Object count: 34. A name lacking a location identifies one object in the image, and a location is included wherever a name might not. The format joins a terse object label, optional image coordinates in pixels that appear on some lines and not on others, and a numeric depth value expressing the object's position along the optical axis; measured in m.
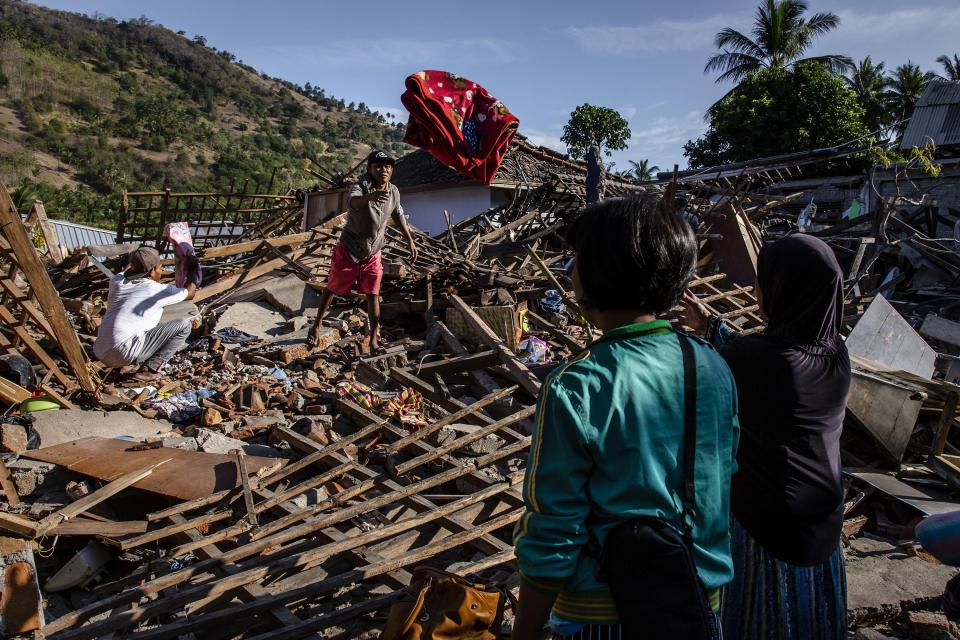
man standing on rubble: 6.00
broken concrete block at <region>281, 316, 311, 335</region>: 7.18
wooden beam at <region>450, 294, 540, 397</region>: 5.23
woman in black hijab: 1.75
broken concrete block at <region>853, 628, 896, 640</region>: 2.67
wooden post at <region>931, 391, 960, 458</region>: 4.18
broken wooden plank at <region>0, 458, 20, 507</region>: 3.61
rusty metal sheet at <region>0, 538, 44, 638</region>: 2.52
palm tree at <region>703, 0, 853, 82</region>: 26.66
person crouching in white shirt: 5.27
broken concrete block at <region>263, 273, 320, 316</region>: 7.71
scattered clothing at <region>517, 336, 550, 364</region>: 6.09
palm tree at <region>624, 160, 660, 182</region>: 41.75
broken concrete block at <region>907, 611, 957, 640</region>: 2.79
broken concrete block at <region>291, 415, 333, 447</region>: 4.48
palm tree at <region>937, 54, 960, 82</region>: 32.34
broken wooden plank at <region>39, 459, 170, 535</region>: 3.28
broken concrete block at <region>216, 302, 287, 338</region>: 7.19
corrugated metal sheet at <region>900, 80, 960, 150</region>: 19.41
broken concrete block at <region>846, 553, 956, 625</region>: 3.07
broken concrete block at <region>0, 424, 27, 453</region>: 3.97
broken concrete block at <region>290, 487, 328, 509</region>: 3.79
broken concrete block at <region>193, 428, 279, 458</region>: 4.45
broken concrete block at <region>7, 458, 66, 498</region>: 3.76
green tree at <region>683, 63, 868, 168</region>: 20.77
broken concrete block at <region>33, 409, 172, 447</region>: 4.37
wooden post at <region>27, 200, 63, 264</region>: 10.21
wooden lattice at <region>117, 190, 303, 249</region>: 13.05
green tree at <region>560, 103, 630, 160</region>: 32.22
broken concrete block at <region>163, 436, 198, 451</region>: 4.40
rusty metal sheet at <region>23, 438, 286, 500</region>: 3.70
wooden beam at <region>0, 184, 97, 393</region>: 4.63
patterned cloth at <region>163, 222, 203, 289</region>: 6.04
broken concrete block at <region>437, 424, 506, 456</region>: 4.47
